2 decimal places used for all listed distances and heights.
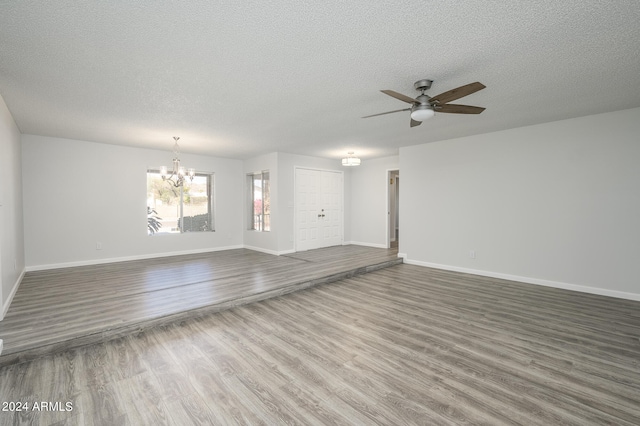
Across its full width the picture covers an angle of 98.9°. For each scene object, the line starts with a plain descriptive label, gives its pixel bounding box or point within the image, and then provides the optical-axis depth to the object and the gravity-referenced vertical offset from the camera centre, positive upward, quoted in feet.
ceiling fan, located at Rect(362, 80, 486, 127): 8.52 +3.49
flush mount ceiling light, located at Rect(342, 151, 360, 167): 22.27 +3.72
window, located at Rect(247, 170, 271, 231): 23.92 +0.47
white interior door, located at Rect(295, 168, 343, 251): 24.07 -0.15
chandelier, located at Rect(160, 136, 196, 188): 17.31 +2.09
